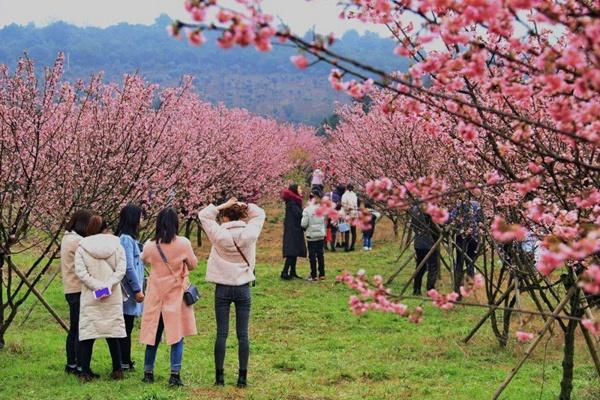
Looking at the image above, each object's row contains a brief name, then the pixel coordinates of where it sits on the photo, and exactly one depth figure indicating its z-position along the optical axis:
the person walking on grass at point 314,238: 14.39
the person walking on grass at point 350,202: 17.34
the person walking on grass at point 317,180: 22.60
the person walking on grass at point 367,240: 19.91
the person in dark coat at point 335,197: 19.94
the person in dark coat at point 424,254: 12.05
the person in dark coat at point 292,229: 14.38
